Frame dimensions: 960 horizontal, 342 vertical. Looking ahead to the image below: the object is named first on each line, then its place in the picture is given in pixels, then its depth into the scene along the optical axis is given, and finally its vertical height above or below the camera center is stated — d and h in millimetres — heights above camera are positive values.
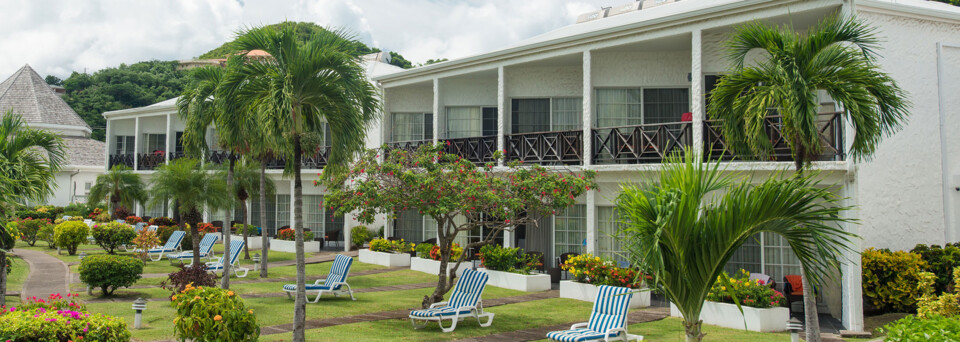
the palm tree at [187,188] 15203 +257
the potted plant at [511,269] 15680 -1695
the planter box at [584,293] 13484 -1965
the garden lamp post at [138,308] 10656 -1773
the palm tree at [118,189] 29125 +437
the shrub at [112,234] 21750 -1195
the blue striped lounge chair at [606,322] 9242 -1779
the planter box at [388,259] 20188 -1821
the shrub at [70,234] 21531 -1172
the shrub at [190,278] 13242 -1590
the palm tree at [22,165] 9992 +553
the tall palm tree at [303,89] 9750 +1698
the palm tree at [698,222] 5910 -181
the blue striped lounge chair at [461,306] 10900 -1822
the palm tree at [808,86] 8172 +1481
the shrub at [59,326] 6672 -1331
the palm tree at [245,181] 19453 +597
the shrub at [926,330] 5730 -1136
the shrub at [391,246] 20641 -1440
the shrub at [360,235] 24109 -1287
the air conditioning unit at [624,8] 20694 +6161
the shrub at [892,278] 11930 -1364
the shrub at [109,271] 13609 -1520
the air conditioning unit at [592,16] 21250 +6068
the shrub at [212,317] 8172 -1475
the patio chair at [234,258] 17500 -1577
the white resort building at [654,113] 12766 +2376
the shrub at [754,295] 11156 -1572
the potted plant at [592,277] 13633 -1608
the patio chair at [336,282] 13687 -1762
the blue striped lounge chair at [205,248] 20547 -1538
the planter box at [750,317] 10977 -1950
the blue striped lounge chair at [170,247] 21691 -1597
